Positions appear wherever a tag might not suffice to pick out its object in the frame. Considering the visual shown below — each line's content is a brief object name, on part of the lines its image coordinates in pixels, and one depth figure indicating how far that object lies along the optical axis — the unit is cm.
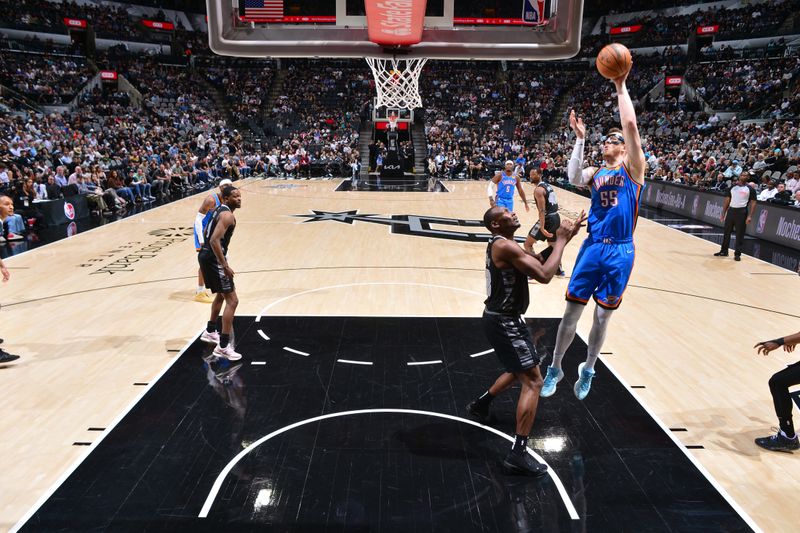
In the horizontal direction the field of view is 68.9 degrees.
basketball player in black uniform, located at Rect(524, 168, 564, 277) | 872
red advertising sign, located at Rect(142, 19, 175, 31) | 3661
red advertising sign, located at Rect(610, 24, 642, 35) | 3641
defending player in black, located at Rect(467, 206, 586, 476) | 391
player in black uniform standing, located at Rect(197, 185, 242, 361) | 581
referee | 1038
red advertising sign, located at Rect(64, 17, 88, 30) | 3122
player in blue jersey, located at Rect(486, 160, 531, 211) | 995
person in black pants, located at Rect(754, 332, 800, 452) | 427
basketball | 417
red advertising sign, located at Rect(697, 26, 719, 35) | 3164
